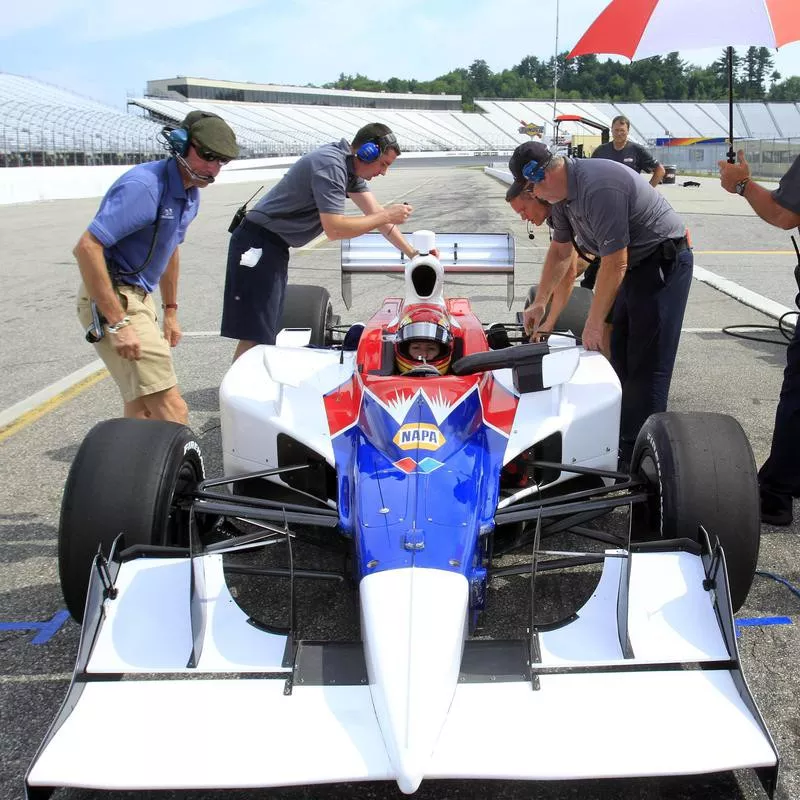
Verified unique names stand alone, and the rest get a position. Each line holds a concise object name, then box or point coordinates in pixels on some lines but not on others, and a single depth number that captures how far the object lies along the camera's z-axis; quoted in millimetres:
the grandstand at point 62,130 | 37094
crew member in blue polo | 3527
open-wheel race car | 2053
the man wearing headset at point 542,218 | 4355
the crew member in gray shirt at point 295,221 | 4855
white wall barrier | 27609
